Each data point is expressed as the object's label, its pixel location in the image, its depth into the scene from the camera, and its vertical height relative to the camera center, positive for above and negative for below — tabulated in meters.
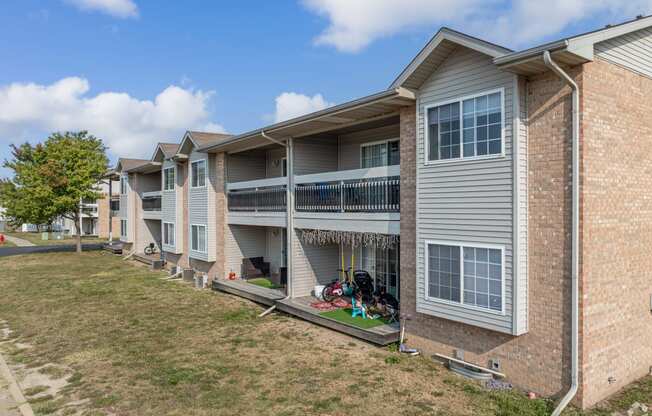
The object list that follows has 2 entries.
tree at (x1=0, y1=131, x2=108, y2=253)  31.39 +2.27
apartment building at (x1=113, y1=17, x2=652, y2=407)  7.70 +0.05
